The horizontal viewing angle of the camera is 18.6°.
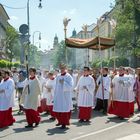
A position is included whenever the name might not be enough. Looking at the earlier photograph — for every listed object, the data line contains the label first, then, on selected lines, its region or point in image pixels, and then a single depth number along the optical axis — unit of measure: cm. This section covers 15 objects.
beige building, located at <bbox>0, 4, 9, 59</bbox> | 8019
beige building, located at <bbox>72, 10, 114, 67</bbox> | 11565
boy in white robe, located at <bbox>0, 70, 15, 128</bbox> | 1323
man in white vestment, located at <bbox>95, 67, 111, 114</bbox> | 1658
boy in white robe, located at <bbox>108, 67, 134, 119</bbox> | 1485
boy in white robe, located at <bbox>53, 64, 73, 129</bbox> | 1272
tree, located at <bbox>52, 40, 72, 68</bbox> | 12451
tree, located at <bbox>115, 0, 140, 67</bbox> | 4971
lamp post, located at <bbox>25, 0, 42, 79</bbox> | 2876
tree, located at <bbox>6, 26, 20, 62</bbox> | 8488
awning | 1869
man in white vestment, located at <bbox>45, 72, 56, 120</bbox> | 1573
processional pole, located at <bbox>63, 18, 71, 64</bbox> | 1740
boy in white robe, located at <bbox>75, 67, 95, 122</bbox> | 1419
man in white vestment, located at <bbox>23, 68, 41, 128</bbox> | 1293
